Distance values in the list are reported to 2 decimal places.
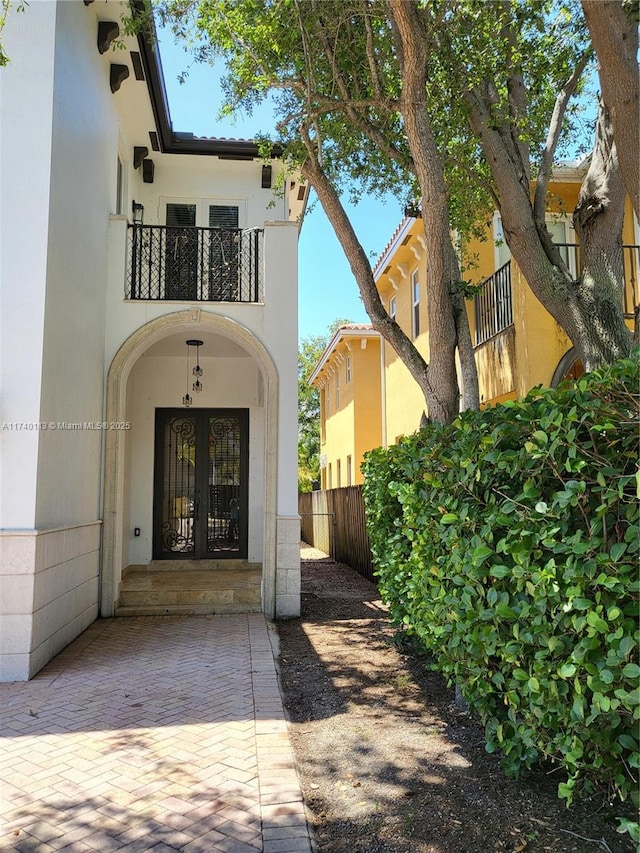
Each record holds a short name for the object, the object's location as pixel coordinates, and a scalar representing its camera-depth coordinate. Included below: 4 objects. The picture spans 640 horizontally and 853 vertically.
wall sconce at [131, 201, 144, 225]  11.16
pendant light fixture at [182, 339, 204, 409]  11.21
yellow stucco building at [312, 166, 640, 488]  9.78
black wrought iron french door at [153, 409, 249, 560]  11.19
